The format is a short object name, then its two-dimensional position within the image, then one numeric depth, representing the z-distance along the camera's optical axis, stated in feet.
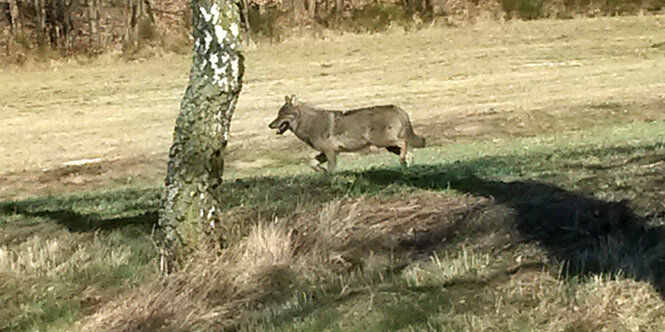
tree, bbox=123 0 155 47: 135.85
